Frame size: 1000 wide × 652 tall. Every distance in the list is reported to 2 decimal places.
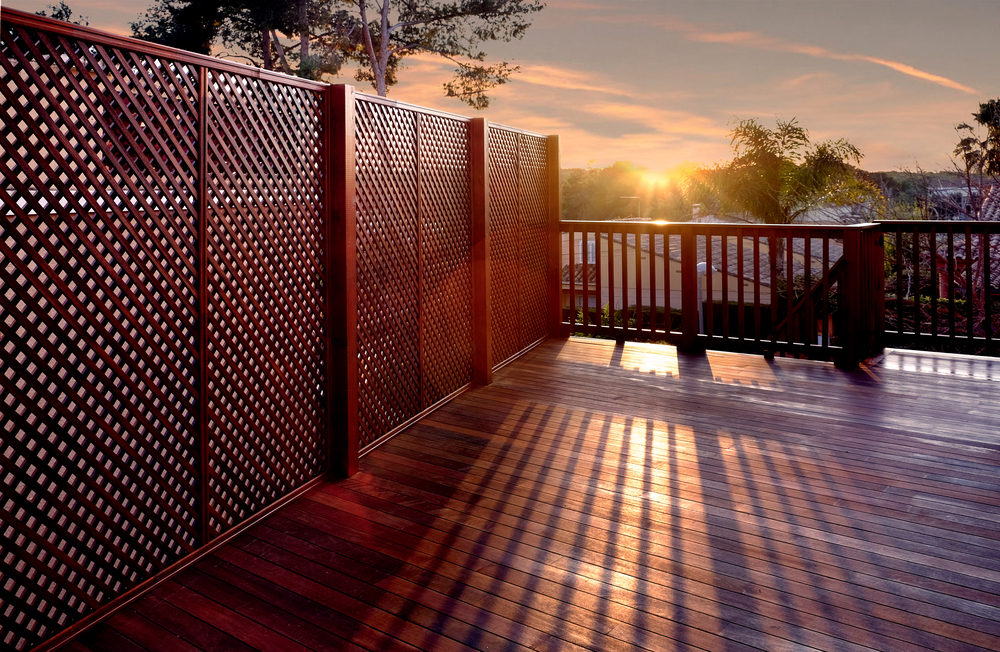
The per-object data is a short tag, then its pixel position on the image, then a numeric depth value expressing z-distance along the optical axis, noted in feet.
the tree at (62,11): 45.79
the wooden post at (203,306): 8.83
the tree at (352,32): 47.57
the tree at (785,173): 52.13
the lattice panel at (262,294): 9.34
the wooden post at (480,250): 16.99
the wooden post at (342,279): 11.36
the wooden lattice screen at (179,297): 6.97
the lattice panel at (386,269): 12.38
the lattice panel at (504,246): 18.34
